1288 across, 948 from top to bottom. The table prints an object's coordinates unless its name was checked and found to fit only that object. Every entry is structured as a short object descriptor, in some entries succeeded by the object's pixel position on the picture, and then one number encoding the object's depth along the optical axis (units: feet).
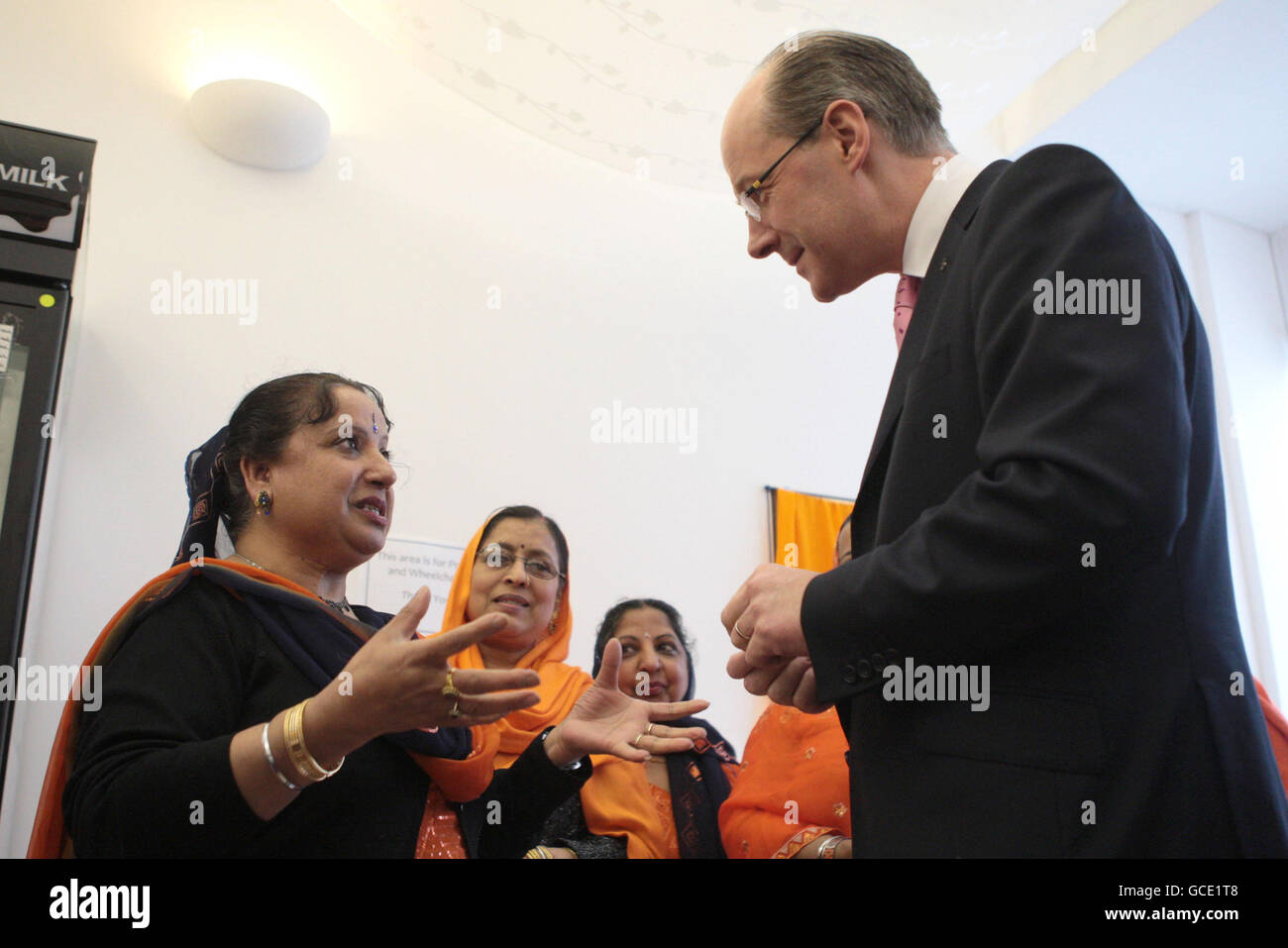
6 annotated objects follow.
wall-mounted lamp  12.67
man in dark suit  3.22
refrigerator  6.35
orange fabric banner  16.03
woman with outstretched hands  4.11
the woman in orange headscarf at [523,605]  8.94
